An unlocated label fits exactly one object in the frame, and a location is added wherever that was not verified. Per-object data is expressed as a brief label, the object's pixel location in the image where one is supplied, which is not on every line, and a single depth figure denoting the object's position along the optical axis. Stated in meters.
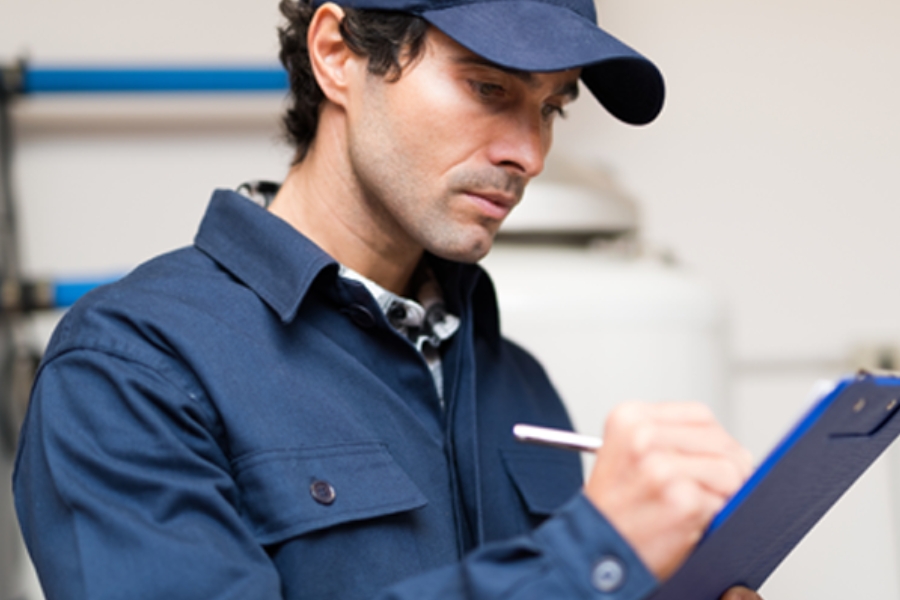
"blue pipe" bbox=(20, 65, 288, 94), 1.76
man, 1.11
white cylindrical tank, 1.73
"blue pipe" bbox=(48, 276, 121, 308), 1.74
